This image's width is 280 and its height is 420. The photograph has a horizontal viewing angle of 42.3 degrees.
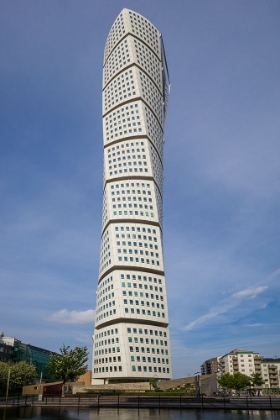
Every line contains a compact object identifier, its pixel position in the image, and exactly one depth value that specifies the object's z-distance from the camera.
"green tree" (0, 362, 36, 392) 75.95
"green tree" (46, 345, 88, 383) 66.62
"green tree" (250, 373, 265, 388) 122.25
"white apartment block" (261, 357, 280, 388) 159.75
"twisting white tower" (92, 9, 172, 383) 81.69
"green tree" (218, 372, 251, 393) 114.69
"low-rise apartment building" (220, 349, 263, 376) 168.12
